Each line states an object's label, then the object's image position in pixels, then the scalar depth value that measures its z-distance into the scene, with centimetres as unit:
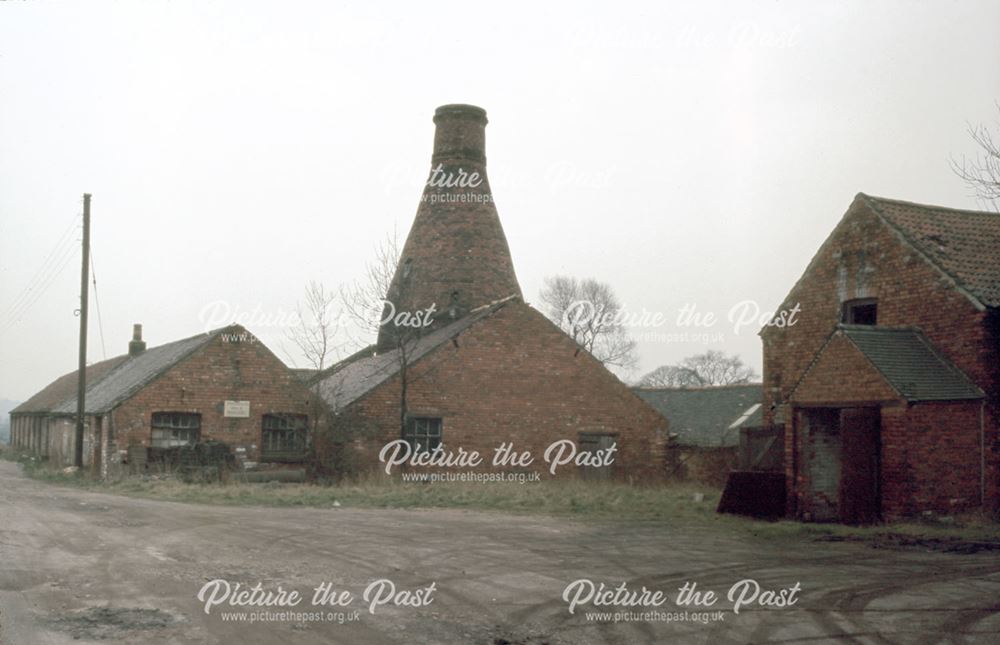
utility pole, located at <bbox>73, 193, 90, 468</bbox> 2917
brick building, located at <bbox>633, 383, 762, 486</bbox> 3158
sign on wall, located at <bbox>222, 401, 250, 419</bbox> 2677
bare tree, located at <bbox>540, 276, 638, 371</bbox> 5722
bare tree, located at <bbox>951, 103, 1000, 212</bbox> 1705
